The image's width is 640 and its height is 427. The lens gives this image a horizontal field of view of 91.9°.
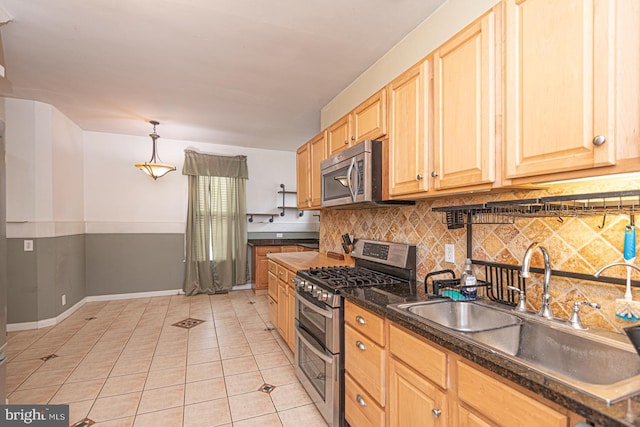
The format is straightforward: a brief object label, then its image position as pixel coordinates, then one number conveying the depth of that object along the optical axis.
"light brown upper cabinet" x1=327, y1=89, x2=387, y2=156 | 2.04
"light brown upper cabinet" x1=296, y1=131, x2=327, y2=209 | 3.06
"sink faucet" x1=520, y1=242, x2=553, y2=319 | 1.24
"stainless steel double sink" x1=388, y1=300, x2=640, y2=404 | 0.83
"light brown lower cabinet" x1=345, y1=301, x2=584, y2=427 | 0.89
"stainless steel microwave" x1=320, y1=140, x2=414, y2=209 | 2.07
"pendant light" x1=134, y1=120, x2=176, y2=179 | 4.16
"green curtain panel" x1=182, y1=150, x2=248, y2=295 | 5.10
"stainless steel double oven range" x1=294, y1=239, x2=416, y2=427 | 1.85
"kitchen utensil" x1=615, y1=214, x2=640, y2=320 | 1.03
